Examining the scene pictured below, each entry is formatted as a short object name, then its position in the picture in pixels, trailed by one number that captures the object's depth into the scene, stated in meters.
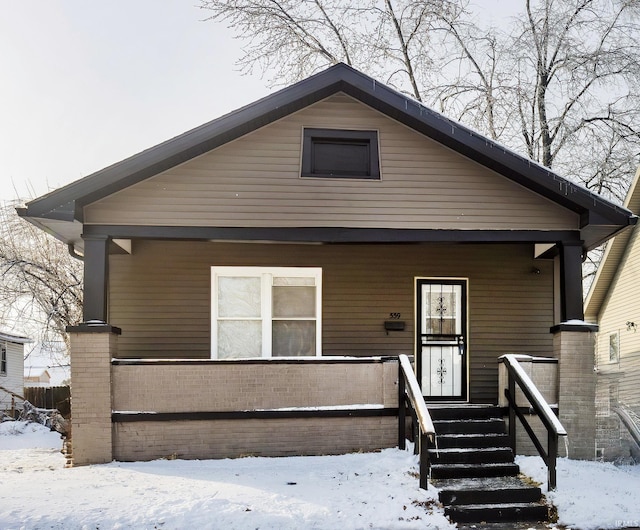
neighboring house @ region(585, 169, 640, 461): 12.79
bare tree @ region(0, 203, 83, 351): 22.38
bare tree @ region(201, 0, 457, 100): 20.84
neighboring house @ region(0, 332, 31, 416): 27.22
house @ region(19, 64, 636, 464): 9.48
